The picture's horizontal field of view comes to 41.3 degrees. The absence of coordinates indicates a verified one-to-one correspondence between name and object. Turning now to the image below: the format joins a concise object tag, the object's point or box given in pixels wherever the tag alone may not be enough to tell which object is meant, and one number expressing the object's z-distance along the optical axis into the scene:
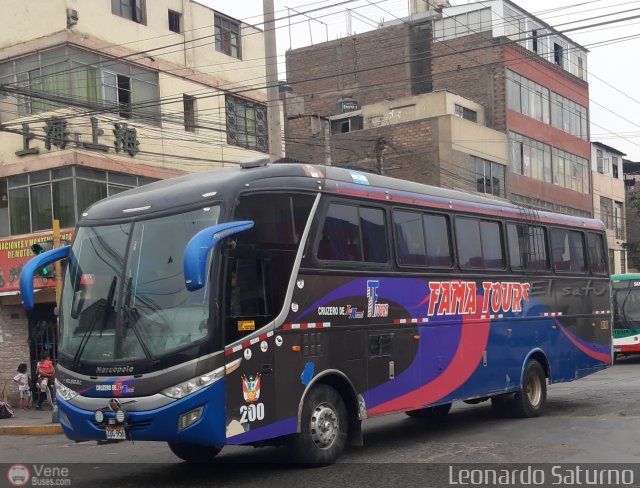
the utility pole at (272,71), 18.05
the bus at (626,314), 27.94
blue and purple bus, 8.55
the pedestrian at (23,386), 22.70
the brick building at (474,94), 41.66
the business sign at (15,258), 23.47
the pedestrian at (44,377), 22.31
